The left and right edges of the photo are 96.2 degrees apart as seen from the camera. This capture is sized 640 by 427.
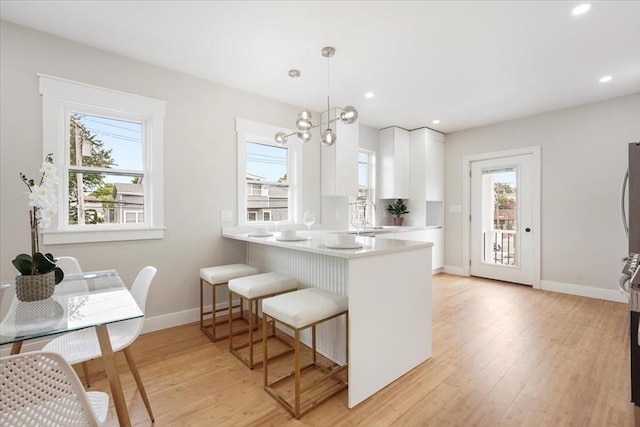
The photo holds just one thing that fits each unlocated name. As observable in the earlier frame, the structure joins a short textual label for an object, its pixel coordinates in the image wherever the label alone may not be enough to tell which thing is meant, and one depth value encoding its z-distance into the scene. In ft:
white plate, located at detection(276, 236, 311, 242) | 8.36
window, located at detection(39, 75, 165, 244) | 8.25
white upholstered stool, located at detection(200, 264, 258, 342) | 8.97
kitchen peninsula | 6.00
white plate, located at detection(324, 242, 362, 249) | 6.60
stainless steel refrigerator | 4.79
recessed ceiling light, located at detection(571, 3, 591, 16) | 6.88
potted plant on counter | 17.84
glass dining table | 3.72
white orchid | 4.70
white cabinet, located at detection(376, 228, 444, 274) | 15.85
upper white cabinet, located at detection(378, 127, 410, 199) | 17.15
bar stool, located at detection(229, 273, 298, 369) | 7.45
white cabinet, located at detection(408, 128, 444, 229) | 17.10
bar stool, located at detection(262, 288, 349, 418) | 5.59
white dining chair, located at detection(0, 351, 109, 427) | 2.39
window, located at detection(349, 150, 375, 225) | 17.24
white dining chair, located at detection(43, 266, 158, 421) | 5.06
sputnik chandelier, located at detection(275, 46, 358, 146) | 7.88
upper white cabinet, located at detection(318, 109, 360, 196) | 13.78
